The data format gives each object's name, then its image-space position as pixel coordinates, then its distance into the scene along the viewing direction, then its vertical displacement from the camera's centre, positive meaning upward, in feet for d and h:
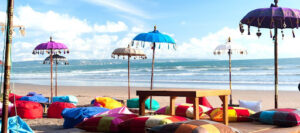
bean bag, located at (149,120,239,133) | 12.40 -2.15
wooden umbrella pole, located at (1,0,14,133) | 11.73 +0.02
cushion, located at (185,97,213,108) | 28.32 -2.77
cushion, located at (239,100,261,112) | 27.61 -2.97
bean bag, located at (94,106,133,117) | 20.67 -2.62
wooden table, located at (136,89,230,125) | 16.46 -1.36
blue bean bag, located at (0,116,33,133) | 18.22 -3.07
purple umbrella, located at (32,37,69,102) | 36.11 +1.63
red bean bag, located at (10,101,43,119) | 27.76 -3.44
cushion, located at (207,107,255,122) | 19.67 -2.65
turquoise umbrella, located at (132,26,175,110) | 27.50 +1.97
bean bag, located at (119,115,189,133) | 14.53 -2.31
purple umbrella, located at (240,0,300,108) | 22.53 +3.00
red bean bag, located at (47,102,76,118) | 28.63 -3.45
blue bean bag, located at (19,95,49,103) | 34.41 -3.28
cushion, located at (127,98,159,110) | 32.81 -3.47
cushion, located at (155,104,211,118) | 21.75 -2.73
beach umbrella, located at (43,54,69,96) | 44.02 +0.58
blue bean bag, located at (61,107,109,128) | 21.75 -2.95
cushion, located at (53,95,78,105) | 37.04 -3.49
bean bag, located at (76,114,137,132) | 16.26 -2.61
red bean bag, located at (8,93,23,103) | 31.57 -3.01
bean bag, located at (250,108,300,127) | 18.01 -2.57
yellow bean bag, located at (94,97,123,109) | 29.81 -3.11
